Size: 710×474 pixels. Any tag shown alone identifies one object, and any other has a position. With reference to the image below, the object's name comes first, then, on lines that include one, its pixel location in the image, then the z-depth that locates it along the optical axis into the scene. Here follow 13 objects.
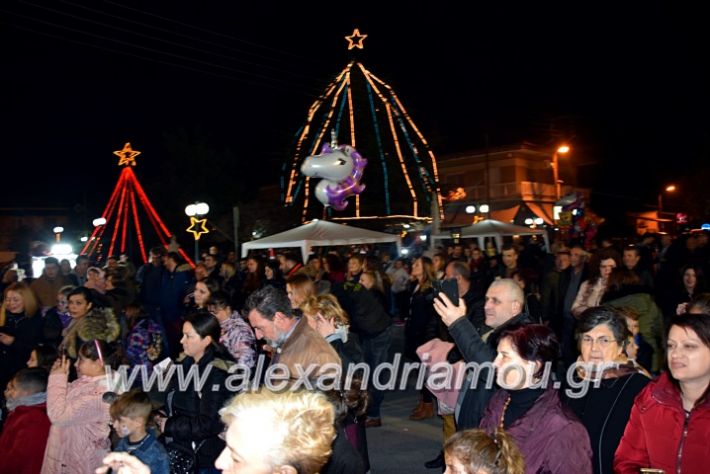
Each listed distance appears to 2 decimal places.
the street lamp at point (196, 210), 19.11
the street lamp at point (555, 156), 27.47
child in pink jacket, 4.17
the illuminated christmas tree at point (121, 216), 21.62
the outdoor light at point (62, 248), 24.55
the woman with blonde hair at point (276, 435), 1.92
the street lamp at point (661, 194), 42.41
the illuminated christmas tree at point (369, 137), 18.06
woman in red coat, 2.89
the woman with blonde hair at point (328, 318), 4.88
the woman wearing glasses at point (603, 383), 3.37
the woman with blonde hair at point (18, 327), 6.25
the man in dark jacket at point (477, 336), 3.71
